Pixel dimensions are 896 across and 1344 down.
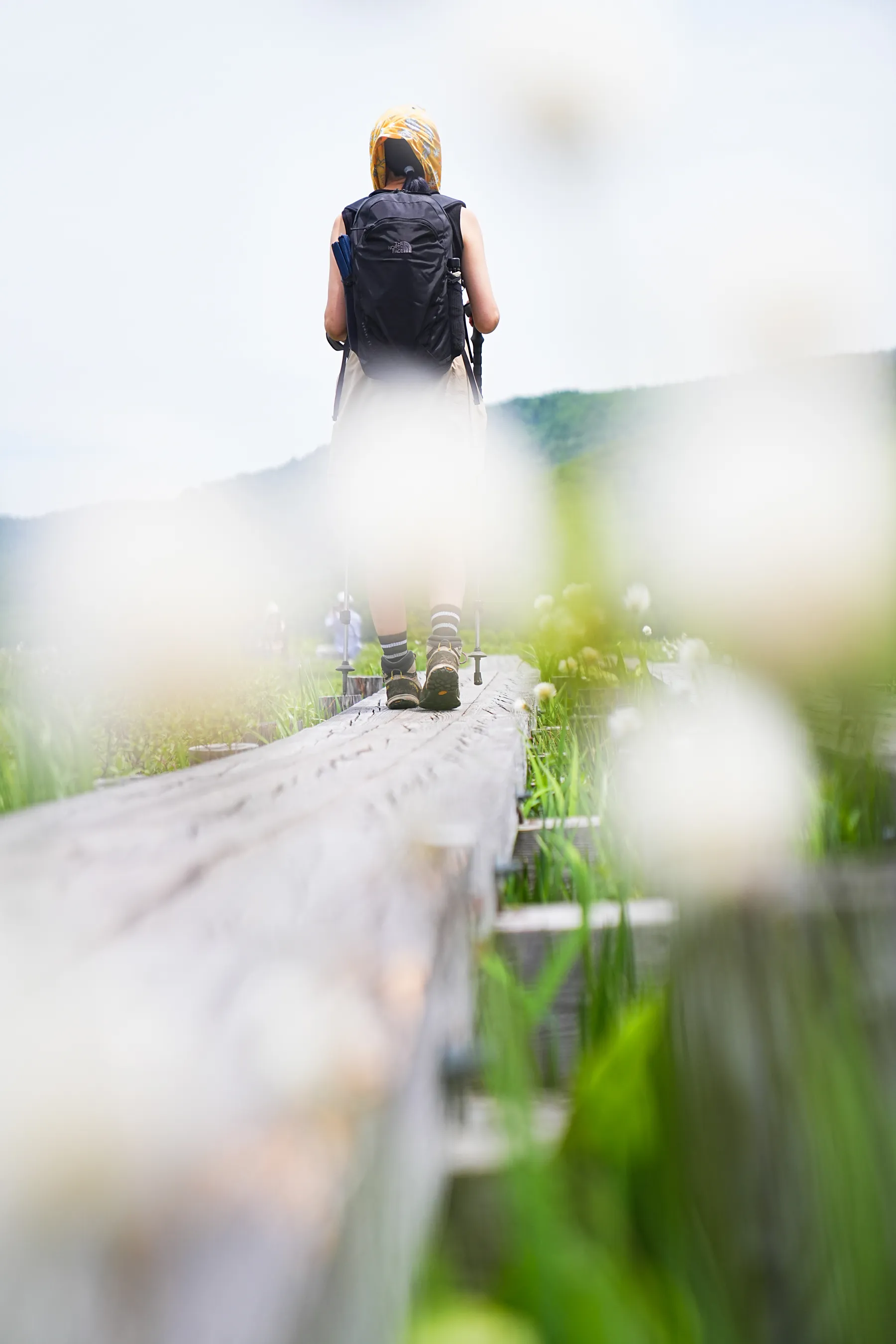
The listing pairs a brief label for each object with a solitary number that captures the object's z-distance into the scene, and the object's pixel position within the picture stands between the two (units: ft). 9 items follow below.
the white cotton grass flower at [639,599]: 9.37
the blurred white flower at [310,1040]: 1.61
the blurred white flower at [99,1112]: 1.28
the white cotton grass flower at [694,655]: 7.16
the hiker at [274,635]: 36.73
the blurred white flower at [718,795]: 2.06
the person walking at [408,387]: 10.95
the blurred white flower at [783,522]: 4.23
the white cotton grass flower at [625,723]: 7.61
